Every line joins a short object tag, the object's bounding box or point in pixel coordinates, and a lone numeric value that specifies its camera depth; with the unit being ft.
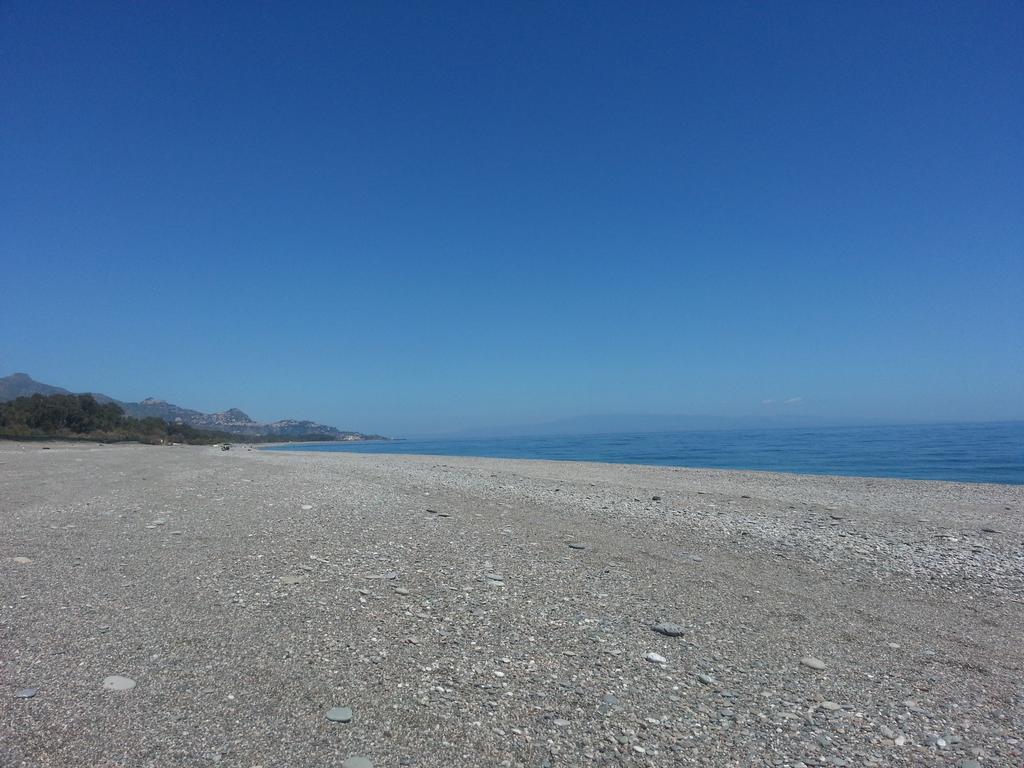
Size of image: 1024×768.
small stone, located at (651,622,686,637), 15.46
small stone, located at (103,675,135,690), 11.32
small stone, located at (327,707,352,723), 10.58
